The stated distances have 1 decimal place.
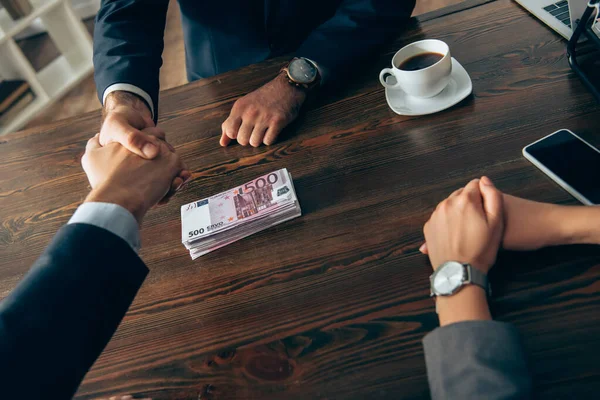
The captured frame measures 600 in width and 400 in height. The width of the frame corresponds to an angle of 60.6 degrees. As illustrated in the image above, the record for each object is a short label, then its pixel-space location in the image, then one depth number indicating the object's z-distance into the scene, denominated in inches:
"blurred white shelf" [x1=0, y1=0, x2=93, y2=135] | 118.8
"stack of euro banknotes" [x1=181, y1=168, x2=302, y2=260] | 39.0
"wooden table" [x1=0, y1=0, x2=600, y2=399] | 30.4
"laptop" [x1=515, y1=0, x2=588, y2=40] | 42.4
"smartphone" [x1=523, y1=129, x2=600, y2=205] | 34.4
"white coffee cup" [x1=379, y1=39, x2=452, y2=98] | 41.4
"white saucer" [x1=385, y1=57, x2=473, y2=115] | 42.9
